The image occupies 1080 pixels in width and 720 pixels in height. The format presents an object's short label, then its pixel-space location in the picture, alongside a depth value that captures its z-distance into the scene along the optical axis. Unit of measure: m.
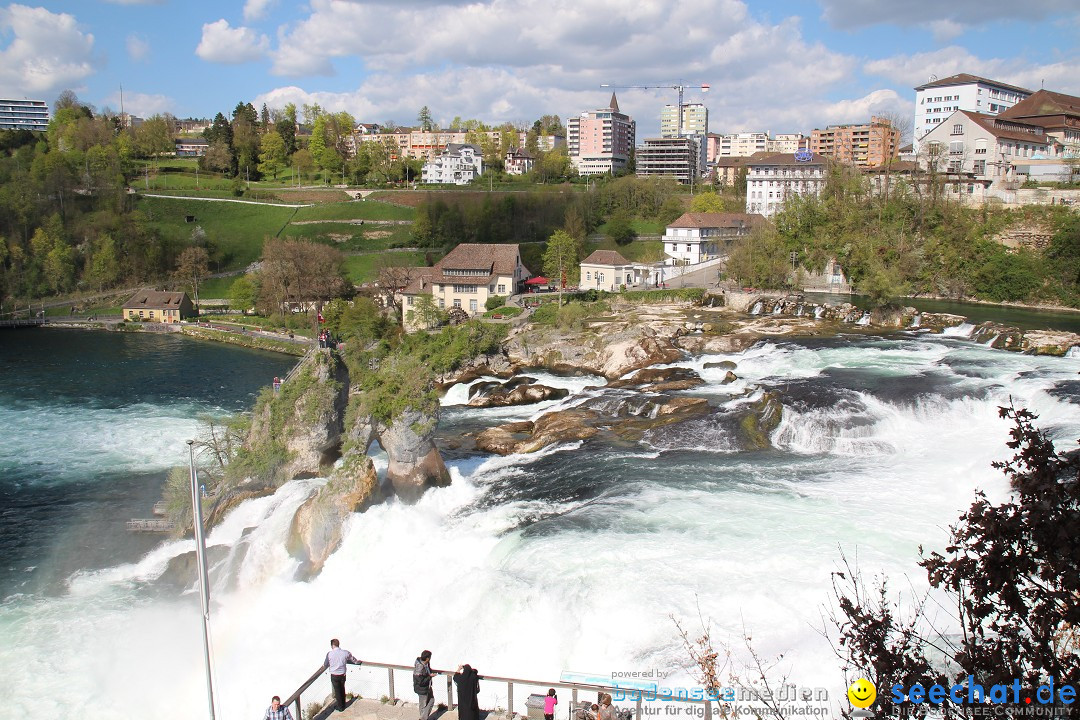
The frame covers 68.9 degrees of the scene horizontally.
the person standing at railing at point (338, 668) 13.63
